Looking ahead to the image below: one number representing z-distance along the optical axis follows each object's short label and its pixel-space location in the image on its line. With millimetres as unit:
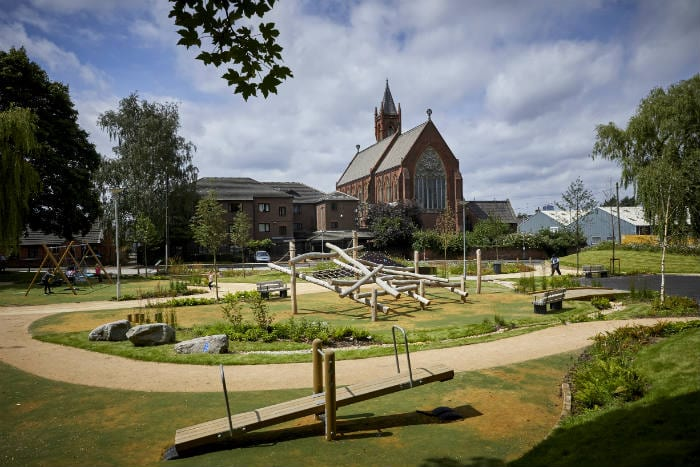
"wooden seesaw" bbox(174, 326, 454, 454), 6086
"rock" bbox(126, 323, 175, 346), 13000
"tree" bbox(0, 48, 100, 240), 36219
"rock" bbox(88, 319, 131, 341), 13953
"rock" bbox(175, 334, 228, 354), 12242
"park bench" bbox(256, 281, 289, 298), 23859
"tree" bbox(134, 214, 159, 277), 43625
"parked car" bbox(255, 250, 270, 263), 56531
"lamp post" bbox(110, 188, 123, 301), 24075
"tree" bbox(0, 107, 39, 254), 30125
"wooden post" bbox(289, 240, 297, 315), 19391
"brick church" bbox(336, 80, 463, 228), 68188
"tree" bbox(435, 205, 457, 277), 51162
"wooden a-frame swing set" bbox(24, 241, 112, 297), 27141
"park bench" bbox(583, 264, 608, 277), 31583
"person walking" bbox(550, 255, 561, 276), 31925
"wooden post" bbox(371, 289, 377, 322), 17219
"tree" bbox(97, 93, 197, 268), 49375
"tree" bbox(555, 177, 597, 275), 35312
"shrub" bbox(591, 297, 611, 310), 17938
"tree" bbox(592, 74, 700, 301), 37219
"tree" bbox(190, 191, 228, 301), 29044
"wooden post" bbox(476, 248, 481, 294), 24428
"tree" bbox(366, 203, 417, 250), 57344
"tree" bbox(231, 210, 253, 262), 44200
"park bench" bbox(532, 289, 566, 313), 17594
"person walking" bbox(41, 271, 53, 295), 27297
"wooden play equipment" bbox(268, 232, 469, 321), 19234
